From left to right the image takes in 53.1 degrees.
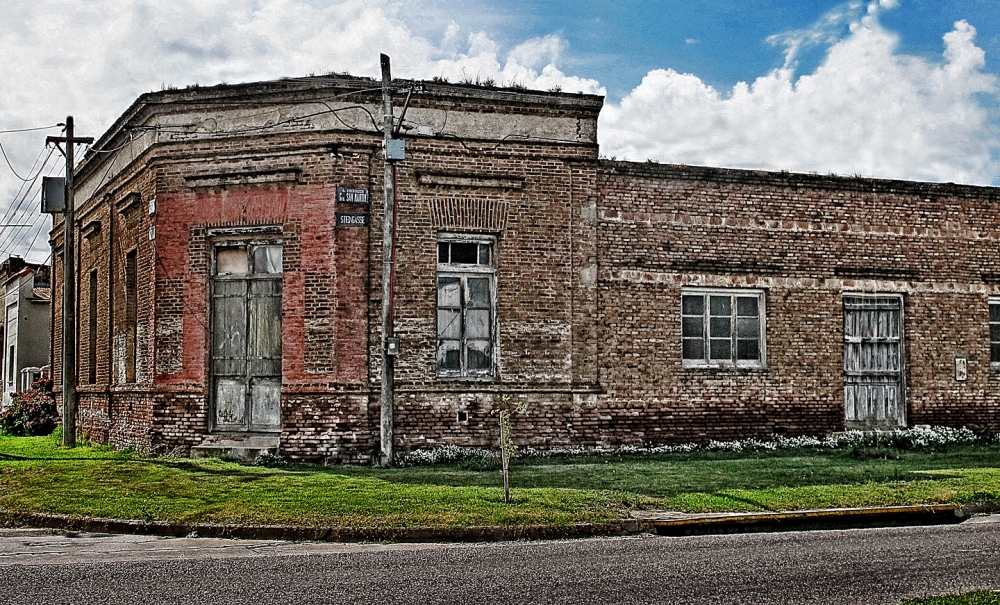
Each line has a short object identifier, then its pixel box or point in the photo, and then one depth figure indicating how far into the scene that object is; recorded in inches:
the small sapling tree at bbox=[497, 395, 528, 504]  426.6
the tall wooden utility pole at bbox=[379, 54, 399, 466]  592.7
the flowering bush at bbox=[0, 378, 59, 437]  945.5
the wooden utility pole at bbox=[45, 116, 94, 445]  753.4
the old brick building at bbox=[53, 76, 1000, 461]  605.9
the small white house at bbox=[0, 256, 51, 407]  1186.0
